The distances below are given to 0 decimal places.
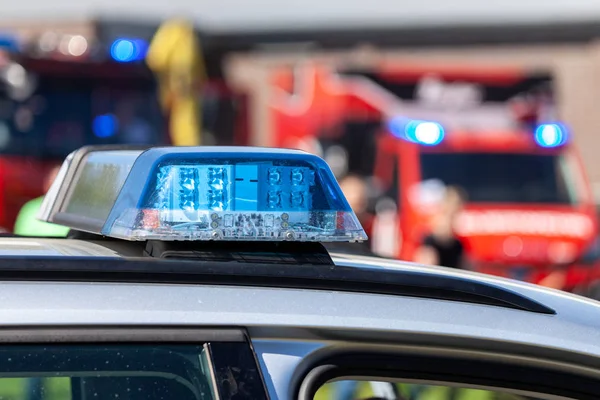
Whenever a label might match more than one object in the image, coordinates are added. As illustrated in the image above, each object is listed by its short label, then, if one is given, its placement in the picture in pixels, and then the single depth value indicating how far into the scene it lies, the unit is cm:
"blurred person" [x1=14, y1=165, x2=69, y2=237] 1099
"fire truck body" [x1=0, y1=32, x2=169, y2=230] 2153
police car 306
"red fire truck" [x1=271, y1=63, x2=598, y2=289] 1945
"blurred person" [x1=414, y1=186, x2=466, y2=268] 1518
